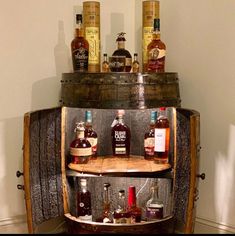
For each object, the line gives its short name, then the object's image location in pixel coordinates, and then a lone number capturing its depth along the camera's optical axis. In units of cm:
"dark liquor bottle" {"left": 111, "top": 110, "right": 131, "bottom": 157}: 246
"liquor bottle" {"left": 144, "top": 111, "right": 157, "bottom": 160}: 239
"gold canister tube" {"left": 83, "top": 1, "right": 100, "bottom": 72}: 240
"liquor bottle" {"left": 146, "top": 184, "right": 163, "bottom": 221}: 237
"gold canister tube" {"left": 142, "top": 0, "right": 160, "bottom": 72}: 244
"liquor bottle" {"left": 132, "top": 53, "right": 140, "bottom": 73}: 244
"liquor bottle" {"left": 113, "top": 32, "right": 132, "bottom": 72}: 236
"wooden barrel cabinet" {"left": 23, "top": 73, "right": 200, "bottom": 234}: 213
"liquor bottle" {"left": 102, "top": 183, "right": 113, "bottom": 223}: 242
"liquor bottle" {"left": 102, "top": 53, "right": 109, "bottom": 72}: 243
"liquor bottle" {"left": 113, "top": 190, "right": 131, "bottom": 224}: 236
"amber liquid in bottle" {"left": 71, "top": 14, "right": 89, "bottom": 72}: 235
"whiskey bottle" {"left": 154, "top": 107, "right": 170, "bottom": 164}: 229
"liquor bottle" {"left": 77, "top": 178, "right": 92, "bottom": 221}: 237
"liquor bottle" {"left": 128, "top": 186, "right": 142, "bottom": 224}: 239
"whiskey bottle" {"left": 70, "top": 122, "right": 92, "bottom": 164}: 231
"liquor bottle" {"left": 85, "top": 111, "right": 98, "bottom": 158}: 241
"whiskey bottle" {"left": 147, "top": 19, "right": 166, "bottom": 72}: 232
